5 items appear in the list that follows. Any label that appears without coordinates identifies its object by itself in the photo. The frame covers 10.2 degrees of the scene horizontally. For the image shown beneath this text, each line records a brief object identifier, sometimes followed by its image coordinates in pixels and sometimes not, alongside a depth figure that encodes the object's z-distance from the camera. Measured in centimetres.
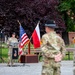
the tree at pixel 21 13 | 3284
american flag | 2375
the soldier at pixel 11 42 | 2247
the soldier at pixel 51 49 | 914
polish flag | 2495
